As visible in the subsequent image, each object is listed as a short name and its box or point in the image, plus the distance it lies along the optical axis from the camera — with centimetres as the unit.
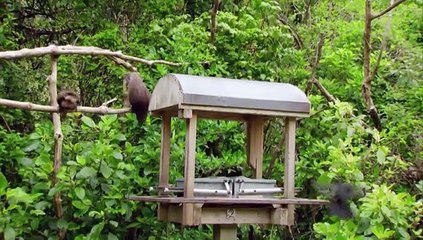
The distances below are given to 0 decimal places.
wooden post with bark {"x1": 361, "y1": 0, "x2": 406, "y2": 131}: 402
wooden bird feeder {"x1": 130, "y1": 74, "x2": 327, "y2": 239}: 269
